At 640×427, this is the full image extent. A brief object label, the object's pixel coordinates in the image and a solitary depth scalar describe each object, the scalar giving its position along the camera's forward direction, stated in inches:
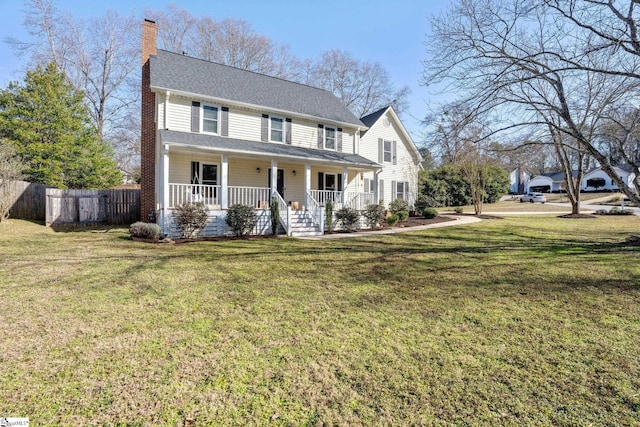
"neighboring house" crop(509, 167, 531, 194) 2718.8
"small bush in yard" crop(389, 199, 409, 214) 758.1
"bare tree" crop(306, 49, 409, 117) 1285.7
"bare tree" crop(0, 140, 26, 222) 522.6
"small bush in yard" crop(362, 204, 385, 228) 584.1
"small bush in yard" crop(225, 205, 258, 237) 465.7
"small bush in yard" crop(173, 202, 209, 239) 432.8
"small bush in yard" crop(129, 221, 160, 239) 415.5
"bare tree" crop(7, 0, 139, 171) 919.0
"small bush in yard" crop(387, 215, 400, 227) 605.9
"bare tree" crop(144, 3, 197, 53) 1076.5
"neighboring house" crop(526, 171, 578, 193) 2376.1
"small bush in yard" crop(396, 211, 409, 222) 635.3
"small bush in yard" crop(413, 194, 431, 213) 826.2
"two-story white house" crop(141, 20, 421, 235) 501.0
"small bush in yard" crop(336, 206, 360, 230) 555.5
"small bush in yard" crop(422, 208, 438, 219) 746.2
